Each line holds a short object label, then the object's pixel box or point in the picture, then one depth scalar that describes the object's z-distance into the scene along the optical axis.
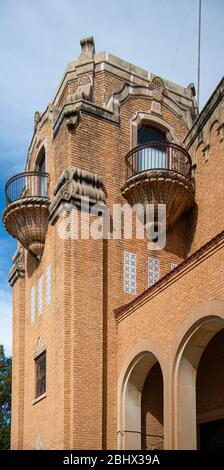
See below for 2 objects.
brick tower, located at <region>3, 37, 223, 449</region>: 17.41
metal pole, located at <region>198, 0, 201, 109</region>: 22.38
